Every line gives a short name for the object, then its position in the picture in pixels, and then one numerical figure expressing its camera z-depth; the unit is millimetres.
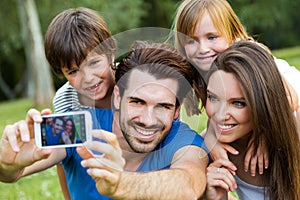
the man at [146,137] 2446
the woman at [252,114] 2988
